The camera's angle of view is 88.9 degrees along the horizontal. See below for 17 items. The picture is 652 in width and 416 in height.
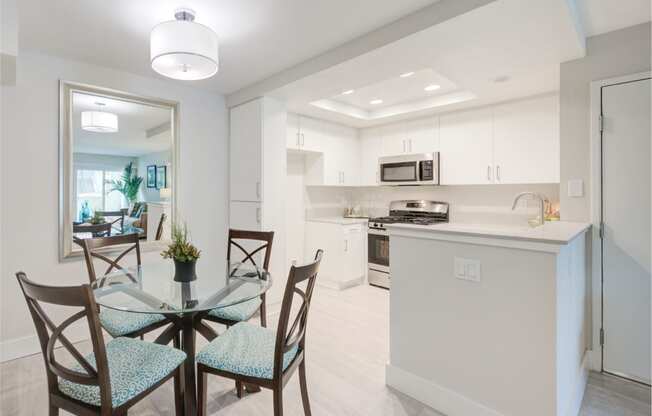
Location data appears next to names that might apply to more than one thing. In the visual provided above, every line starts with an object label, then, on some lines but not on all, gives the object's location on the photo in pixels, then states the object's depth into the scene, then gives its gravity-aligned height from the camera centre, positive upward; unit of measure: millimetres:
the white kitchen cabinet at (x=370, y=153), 4711 +770
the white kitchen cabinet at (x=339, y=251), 4234 -579
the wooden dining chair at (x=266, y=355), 1396 -682
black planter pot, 1936 -379
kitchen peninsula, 1527 -588
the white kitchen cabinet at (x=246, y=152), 3359 +578
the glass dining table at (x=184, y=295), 1622 -473
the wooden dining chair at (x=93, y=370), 1124 -675
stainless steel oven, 4289 -664
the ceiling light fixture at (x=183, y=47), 1836 +898
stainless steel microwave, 4047 +480
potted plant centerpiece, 1916 -290
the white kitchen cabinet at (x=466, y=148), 3709 +686
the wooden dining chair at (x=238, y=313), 2033 -663
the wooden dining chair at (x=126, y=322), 1844 -660
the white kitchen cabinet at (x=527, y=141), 3266 +678
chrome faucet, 2305 -63
